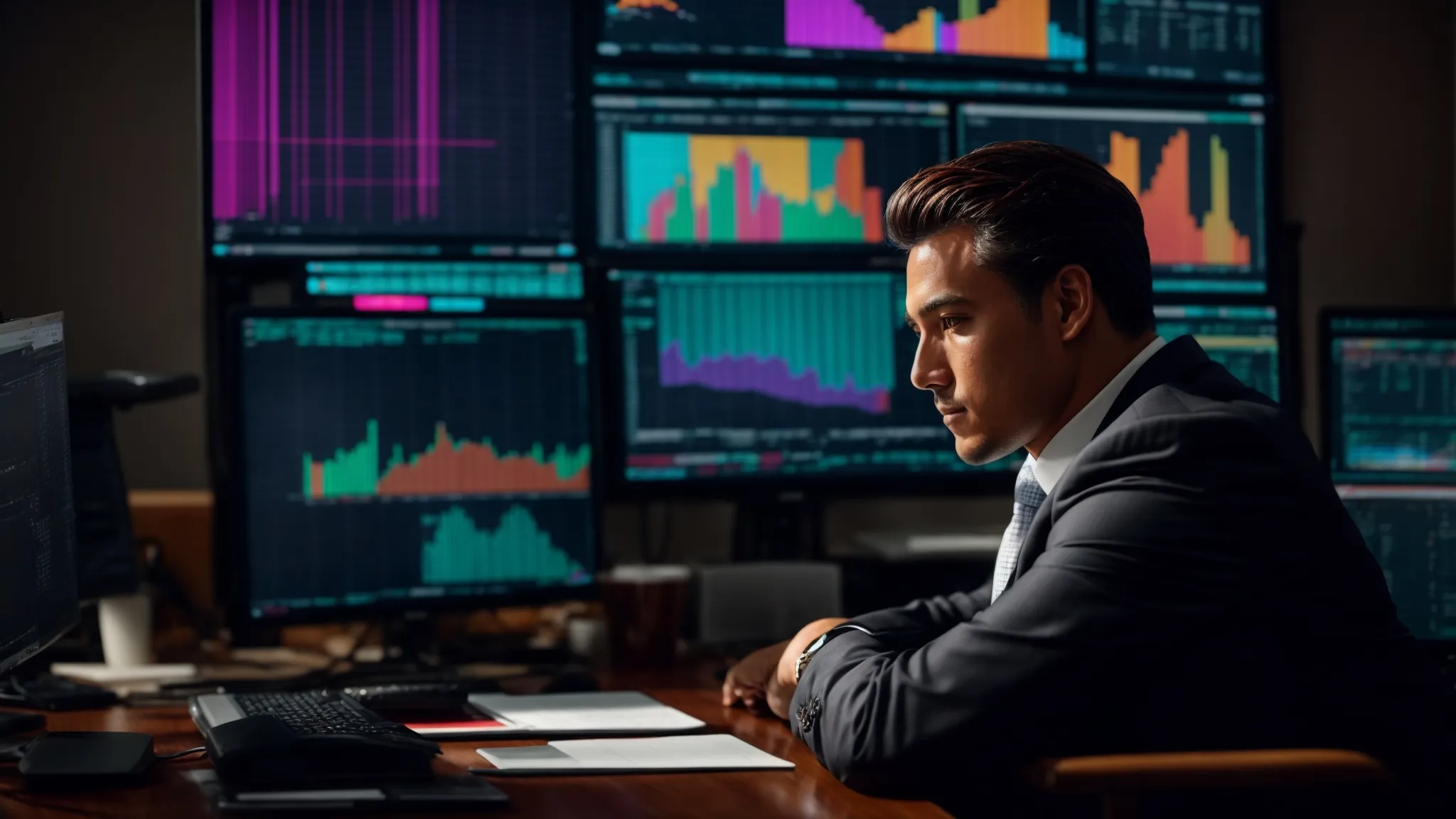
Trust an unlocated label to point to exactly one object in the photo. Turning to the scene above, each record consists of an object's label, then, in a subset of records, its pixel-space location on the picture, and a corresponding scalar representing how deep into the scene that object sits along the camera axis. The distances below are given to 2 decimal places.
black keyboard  2.77
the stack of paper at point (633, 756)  2.76
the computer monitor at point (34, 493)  2.84
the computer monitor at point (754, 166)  3.54
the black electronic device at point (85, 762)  2.68
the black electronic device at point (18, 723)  2.92
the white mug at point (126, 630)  3.29
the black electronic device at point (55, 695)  3.05
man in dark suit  2.67
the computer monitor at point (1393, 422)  3.43
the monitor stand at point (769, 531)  3.56
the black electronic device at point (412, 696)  3.02
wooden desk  2.64
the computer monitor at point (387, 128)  3.37
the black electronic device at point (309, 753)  2.65
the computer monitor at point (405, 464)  3.24
